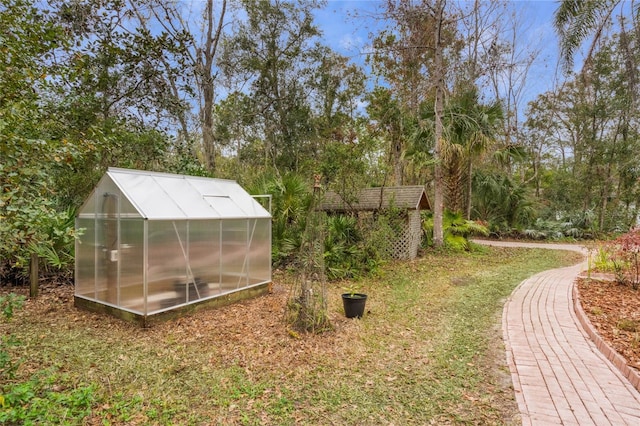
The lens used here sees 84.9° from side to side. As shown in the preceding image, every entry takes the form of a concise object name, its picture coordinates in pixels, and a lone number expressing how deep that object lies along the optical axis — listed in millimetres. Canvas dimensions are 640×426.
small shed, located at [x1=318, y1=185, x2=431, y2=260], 11164
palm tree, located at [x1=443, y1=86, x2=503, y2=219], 12492
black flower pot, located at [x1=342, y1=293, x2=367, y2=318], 5895
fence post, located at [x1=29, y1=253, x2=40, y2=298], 6566
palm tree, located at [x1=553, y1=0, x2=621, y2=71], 11922
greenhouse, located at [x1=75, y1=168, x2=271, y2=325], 5312
